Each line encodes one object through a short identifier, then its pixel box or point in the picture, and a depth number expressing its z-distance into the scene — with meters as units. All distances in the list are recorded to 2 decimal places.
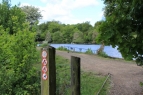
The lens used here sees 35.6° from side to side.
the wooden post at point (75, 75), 3.21
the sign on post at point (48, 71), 2.96
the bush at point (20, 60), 6.35
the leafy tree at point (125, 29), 3.34
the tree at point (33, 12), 29.09
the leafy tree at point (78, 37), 66.50
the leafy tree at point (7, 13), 11.77
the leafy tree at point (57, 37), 64.65
